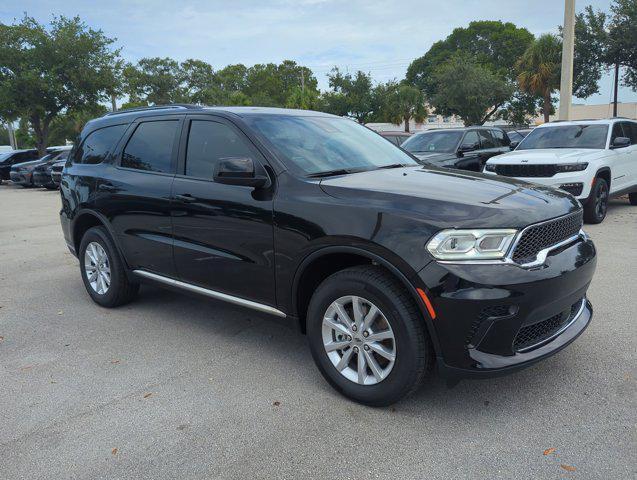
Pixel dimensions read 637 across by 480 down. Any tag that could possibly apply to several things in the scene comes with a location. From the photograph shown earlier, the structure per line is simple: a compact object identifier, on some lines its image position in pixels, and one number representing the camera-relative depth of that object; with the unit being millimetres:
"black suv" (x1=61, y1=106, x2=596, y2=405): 2867
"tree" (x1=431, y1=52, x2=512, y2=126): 32094
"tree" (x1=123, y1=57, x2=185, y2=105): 47188
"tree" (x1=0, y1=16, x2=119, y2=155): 26000
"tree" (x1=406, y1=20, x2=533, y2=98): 57750
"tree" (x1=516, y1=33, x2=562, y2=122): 24406
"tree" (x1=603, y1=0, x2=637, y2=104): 17359
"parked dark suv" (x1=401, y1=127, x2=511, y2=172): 11344
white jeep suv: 8633
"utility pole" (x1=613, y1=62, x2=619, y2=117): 19322
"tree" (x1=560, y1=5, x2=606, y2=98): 18422
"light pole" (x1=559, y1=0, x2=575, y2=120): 12227
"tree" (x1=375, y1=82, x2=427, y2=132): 40688
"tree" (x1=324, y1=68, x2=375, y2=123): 40500
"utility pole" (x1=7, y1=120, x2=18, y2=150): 46631
